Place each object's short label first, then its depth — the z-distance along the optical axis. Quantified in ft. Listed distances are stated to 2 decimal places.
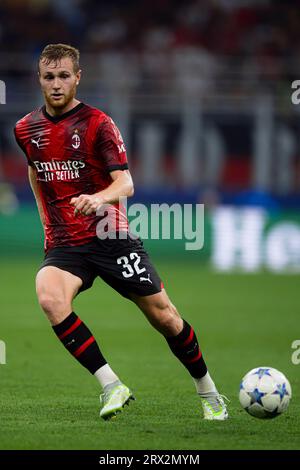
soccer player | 40.04
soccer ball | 39.32
